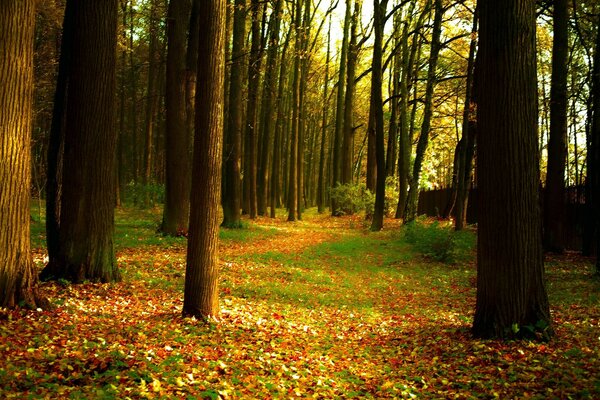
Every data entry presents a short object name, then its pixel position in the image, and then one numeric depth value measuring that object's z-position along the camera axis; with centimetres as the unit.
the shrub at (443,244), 1455
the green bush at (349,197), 2848
